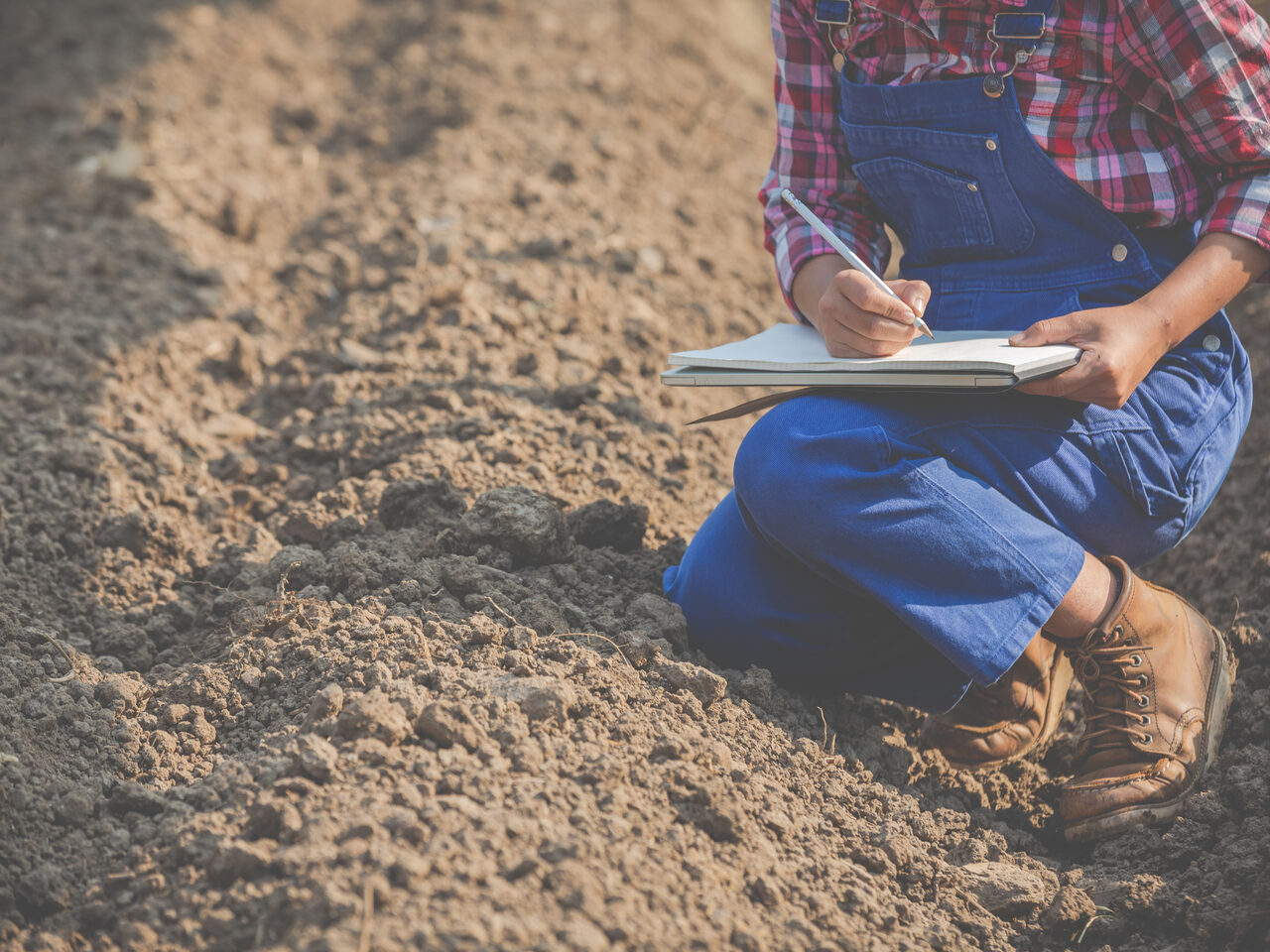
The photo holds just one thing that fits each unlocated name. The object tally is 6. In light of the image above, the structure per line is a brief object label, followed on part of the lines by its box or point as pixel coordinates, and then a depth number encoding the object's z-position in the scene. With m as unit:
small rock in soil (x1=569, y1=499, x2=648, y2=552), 3.67
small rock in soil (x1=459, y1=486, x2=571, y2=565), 3.60
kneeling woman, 3.40
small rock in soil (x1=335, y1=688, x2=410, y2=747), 3.33
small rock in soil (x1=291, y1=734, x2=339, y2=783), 3.30
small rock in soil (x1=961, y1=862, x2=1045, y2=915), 3.36
